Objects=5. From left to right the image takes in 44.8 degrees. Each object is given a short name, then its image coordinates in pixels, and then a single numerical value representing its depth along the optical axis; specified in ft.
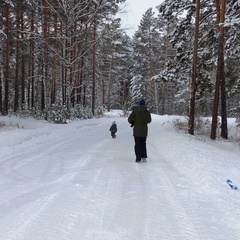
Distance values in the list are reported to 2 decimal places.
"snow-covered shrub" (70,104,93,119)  80.71
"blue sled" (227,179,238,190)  19.68
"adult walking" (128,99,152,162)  28.91
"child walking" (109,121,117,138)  47.88
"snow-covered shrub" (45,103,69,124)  65.26
